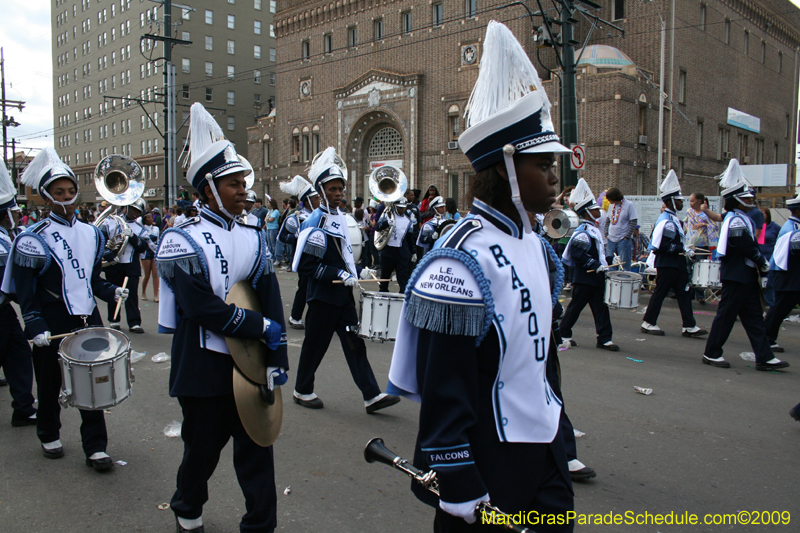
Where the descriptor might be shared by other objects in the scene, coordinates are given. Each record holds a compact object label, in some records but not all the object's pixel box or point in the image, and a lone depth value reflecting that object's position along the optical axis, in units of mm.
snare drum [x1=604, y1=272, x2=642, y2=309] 8703
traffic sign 13461
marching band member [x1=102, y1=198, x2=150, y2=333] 9305
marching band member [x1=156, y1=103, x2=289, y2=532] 3033
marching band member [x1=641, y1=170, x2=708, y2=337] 8867
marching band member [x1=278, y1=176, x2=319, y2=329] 9531
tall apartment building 63594
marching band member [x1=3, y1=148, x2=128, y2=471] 4340
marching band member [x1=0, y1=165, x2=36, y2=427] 5211
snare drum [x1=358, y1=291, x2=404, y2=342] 5617
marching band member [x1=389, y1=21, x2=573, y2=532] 1882
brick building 27828
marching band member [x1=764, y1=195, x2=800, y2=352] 7363
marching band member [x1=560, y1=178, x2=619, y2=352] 8195
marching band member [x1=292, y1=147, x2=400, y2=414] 5594
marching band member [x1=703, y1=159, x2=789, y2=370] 7145
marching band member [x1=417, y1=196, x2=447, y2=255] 12445
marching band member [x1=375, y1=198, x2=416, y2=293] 11883
